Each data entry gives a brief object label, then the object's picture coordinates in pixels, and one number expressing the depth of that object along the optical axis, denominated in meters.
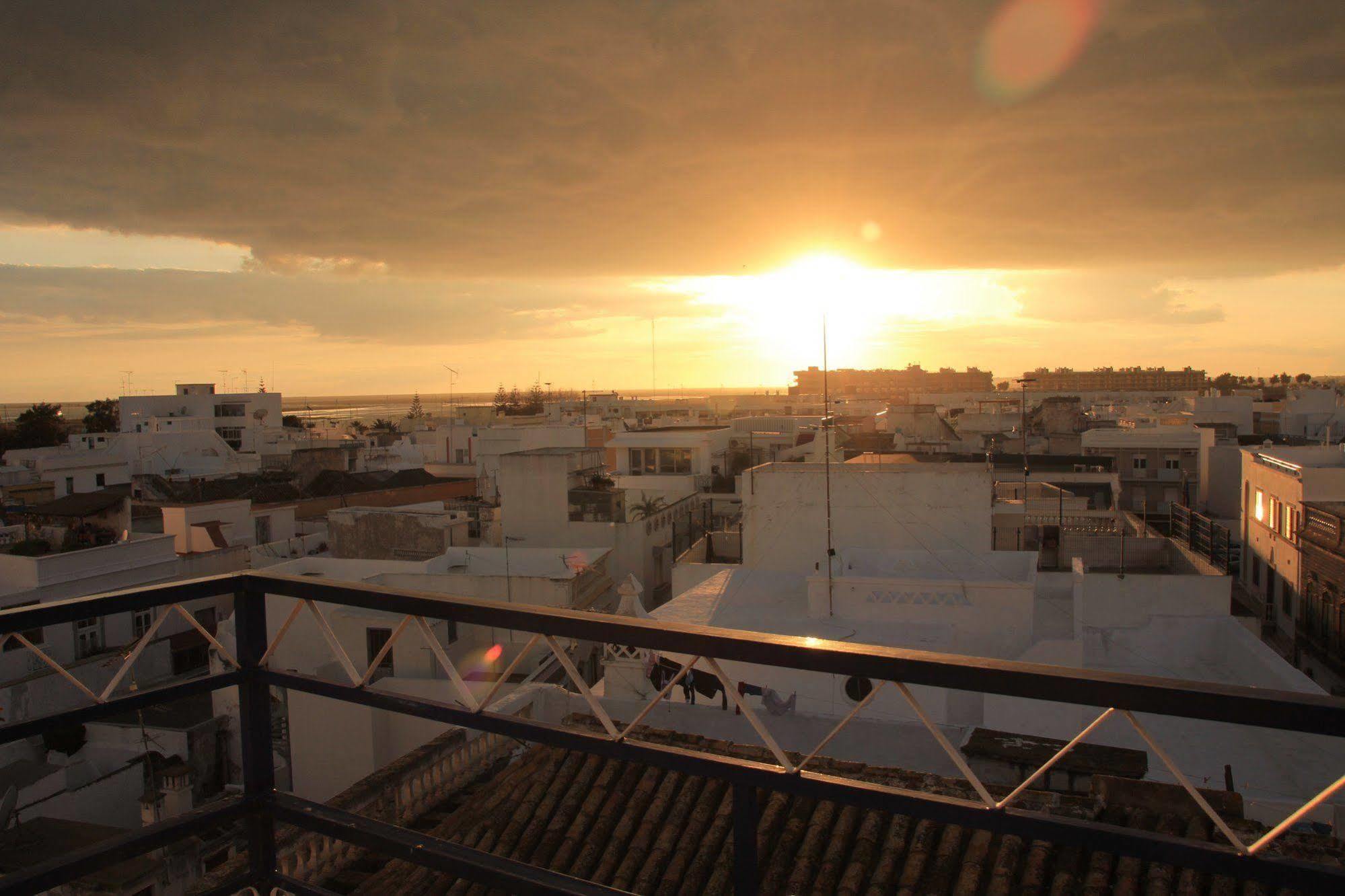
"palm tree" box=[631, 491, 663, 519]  21.33
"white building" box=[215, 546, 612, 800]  10.20
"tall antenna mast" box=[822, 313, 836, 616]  13.08
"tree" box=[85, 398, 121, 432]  58.84
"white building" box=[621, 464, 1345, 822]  8.29
